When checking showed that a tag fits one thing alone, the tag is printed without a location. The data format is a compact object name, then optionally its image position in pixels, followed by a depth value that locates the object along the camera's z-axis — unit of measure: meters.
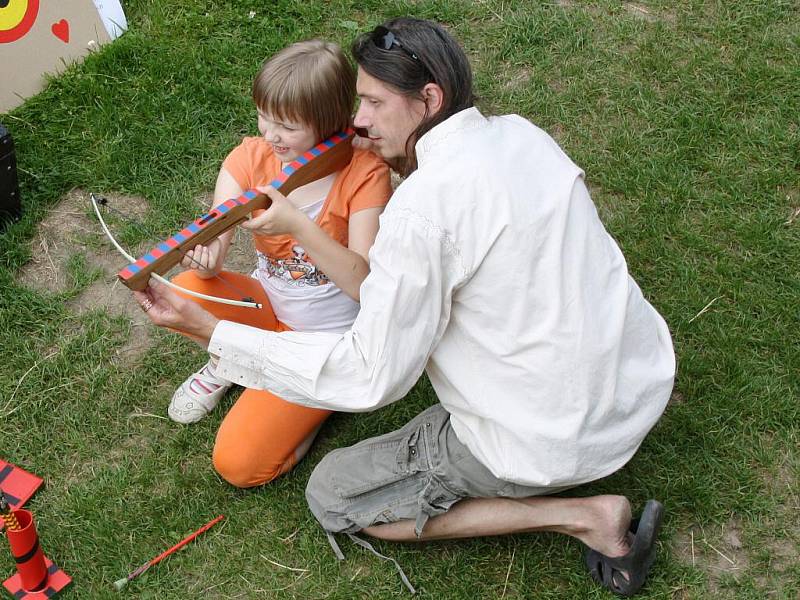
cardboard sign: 4.34
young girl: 2.75
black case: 3.81
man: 2.29
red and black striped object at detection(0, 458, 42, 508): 3.20
